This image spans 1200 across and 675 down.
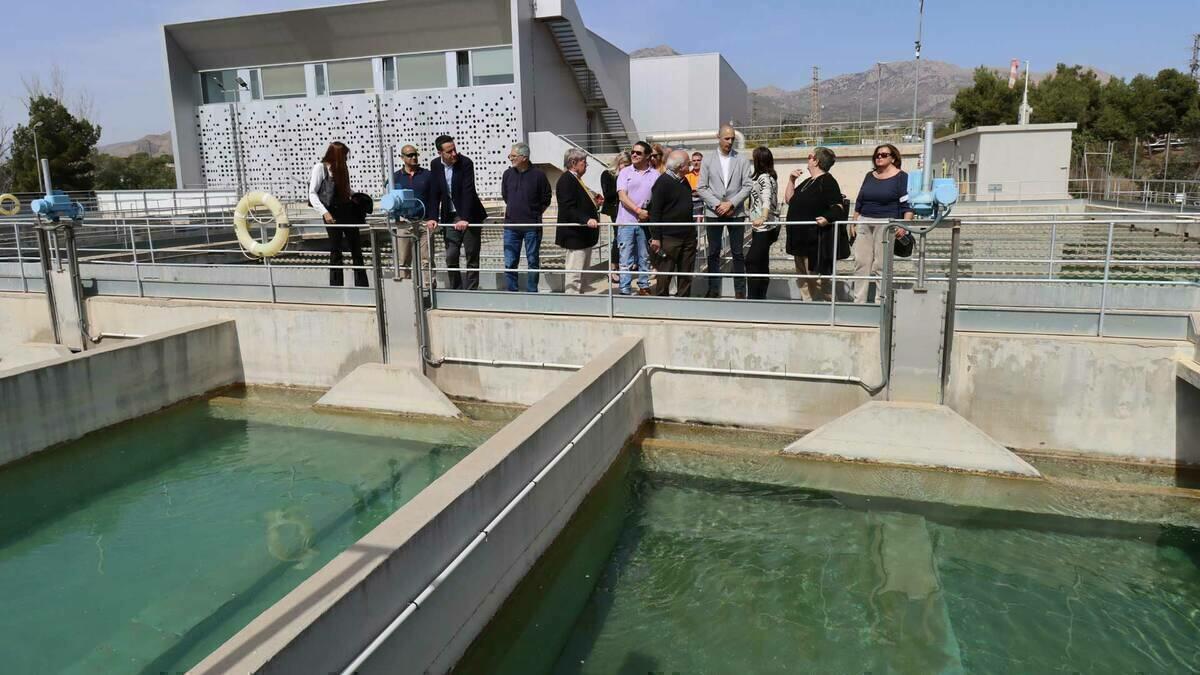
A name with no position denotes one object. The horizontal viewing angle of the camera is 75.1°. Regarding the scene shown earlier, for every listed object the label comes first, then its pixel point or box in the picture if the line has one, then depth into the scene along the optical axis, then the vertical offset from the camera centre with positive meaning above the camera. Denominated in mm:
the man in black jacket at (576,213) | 8094 -58
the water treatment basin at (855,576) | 4207 -2355
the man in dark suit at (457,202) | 8539 +84
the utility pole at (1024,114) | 27969 +2979
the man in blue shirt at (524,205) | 8344 +37
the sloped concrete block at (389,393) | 7898 -1849
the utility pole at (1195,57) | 66875 +11719
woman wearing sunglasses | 7066 -33
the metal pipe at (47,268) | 9180 -581
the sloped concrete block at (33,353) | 9570 -1628
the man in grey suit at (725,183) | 7793 +204
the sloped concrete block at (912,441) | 6168 -1950
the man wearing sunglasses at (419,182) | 8516 +309
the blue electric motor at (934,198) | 5875 +6
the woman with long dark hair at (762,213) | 7680 -106
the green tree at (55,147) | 41750 +3851
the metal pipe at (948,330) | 6226 -1056
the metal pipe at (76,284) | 9109 -785
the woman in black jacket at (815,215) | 7320 -127
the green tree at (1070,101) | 44594 +5436
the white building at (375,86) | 25641 +4415
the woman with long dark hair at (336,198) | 8664 +165
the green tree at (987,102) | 46250 +5700
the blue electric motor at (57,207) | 8983 +134
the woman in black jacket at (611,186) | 9000 +229
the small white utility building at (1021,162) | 23547 +1057
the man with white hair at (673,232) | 7699 -267
